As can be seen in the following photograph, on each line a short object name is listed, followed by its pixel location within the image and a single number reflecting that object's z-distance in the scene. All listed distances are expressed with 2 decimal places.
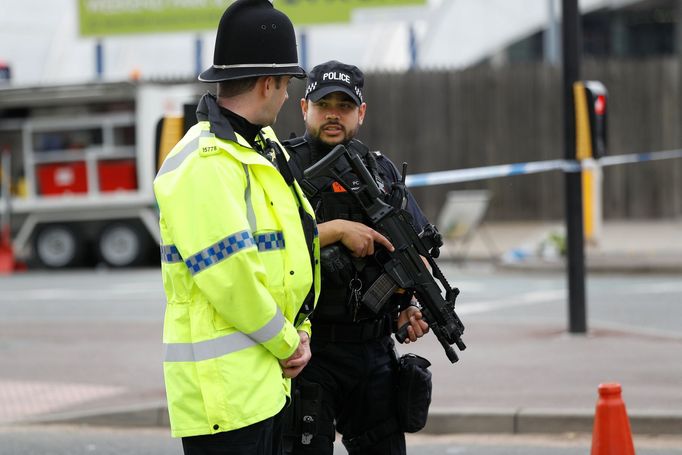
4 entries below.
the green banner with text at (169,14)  25.95
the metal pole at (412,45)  26.38
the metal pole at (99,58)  28.07
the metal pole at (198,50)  27.17
